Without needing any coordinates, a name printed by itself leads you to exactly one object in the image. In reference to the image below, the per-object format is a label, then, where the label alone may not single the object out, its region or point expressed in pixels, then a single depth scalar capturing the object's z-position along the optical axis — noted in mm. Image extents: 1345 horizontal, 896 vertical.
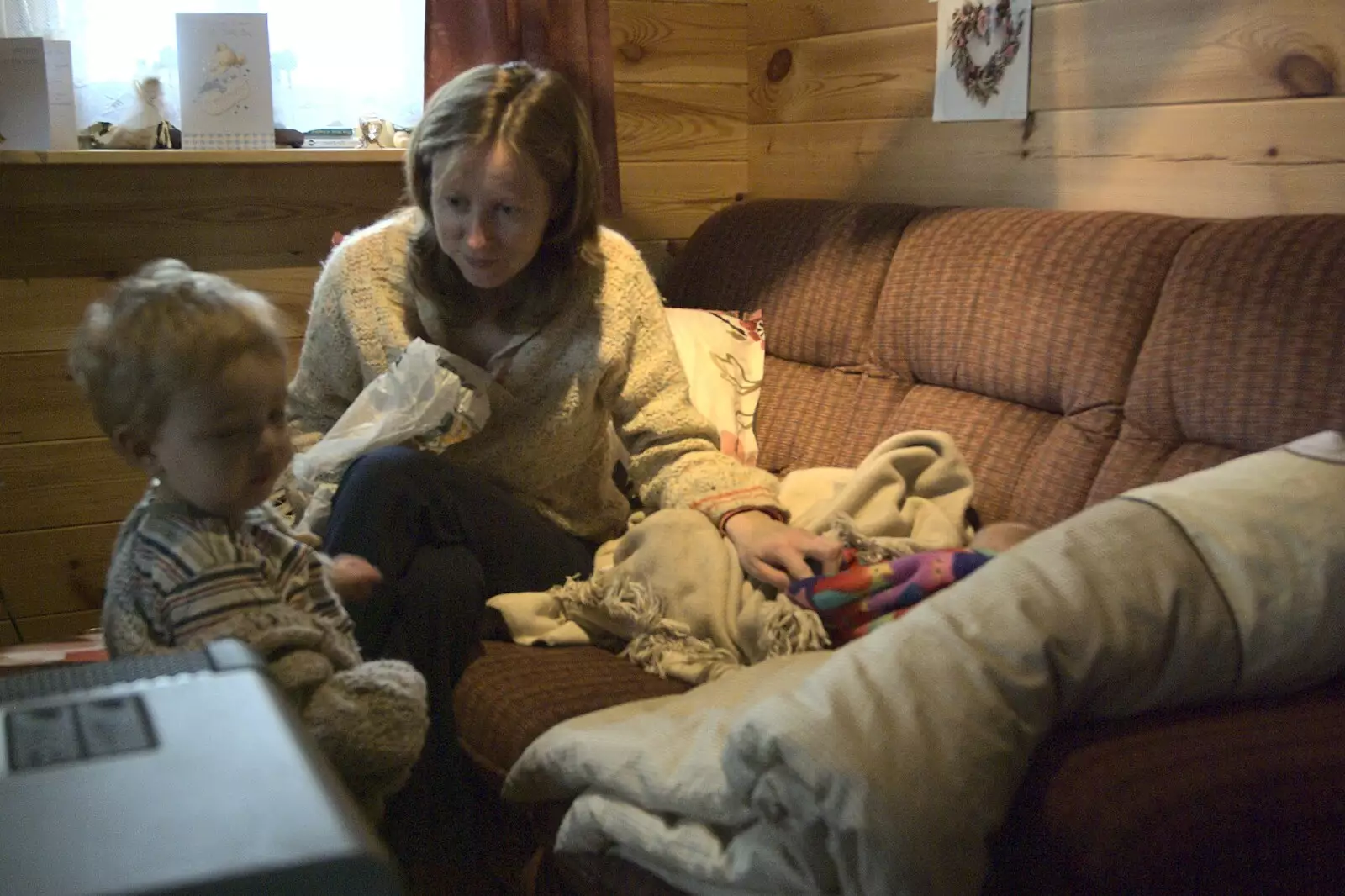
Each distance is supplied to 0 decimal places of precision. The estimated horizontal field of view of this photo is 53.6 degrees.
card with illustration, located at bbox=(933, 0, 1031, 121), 2254
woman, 1723
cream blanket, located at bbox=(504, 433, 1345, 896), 1054
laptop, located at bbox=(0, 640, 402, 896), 572
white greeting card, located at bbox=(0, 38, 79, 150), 2273
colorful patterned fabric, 1561
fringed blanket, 1652
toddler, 1145
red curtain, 2588
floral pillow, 2387
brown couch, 1080
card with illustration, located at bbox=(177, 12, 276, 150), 2436
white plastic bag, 1839
